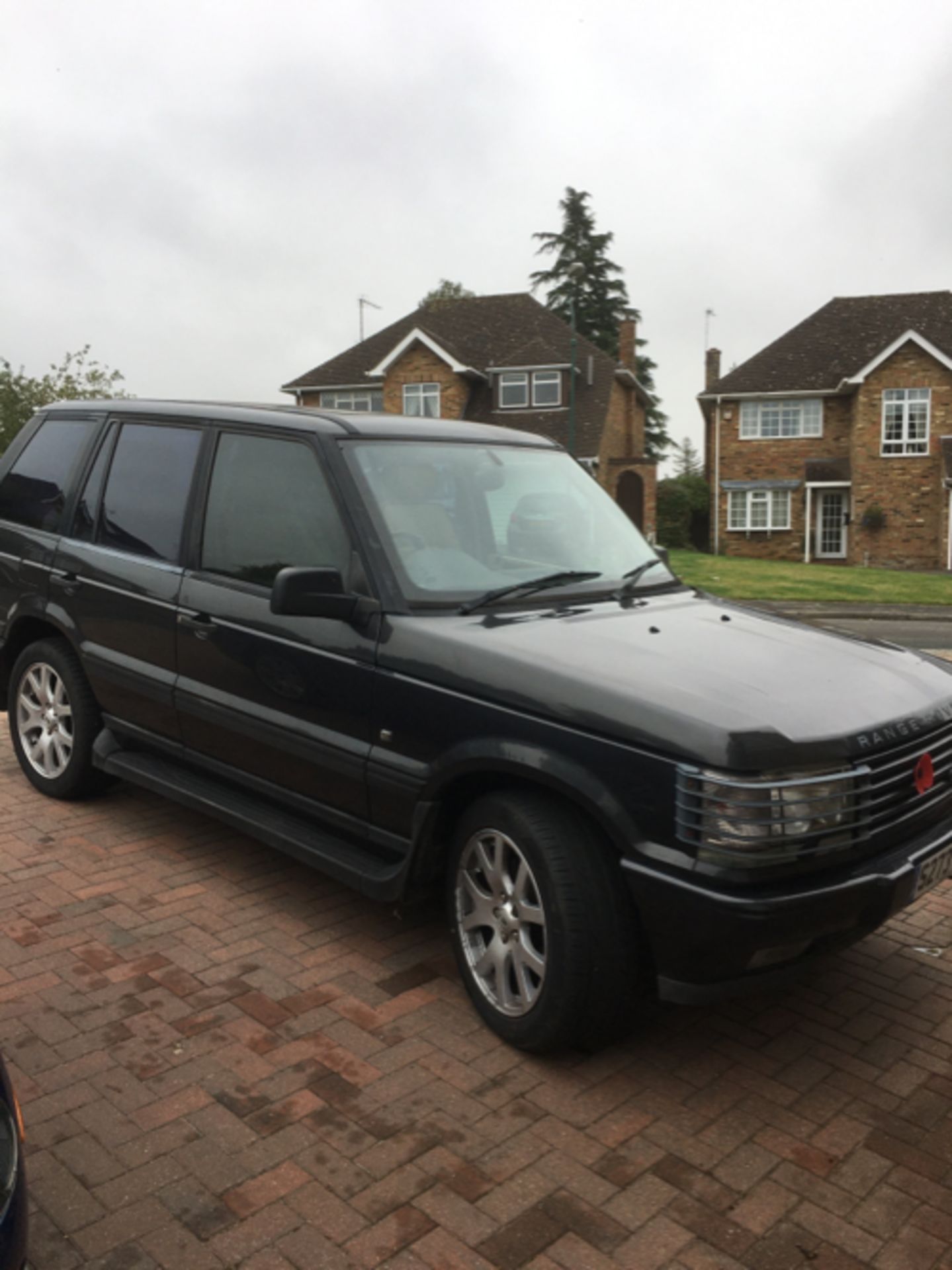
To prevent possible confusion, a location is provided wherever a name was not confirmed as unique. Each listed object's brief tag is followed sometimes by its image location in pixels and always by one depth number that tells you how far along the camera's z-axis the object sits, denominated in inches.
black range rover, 118.3
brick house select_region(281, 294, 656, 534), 1598.2
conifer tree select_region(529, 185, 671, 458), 2393.0
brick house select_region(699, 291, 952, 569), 1497.3
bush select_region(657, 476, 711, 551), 1711.4
